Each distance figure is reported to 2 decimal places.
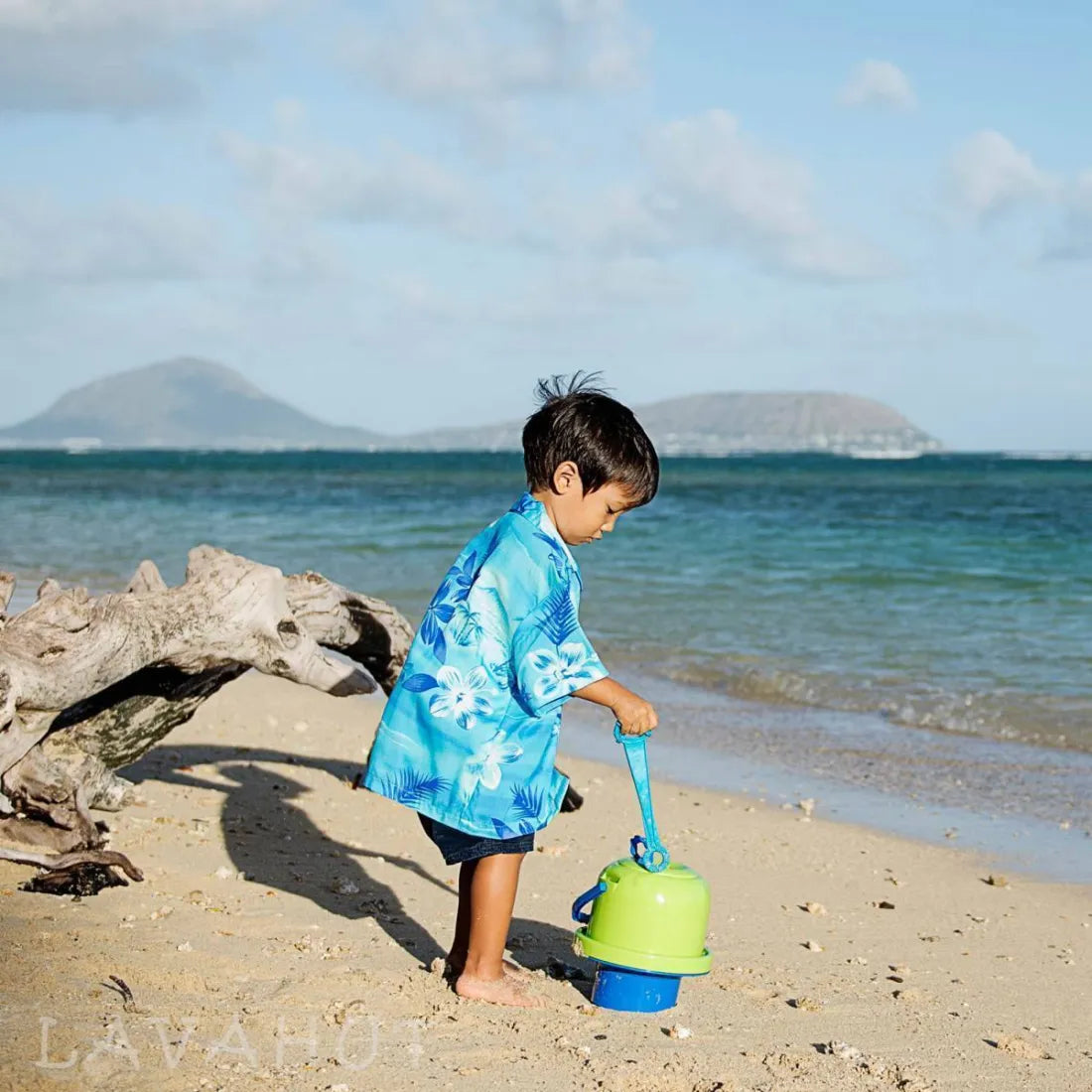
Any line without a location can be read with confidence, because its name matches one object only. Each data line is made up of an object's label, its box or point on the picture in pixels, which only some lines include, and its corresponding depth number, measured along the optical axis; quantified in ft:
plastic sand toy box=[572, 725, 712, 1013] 10.84
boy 10.76
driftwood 13.37
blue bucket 11.08
